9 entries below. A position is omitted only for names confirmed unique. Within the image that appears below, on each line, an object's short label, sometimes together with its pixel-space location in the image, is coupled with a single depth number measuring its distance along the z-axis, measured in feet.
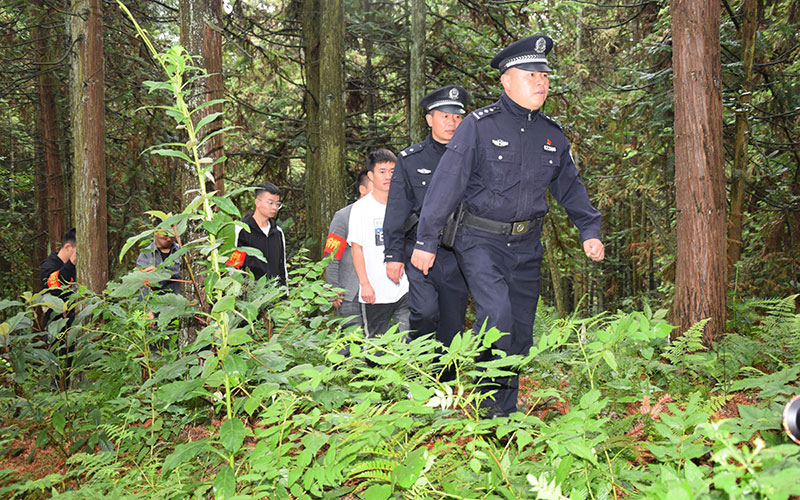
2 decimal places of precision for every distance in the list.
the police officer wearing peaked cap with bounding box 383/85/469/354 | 17.28
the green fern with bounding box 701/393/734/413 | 10.11
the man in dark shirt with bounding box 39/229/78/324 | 29.76
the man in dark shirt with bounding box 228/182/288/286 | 21.48
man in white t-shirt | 20.12
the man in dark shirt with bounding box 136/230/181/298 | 22.34
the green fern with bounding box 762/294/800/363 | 16.93
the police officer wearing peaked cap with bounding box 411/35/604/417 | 14.19
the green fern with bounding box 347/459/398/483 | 7.54
